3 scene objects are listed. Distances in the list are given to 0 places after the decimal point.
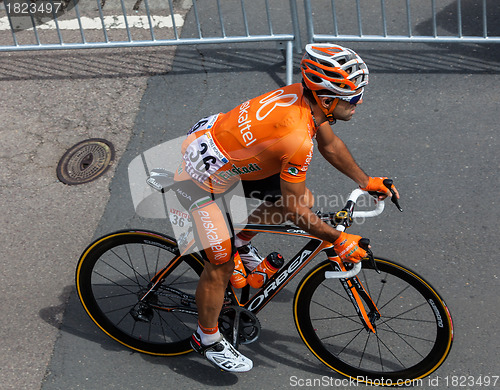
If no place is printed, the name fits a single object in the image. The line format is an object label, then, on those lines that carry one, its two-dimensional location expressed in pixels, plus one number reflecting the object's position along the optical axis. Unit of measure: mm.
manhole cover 6320
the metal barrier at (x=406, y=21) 7289
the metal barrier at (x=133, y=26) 7637
